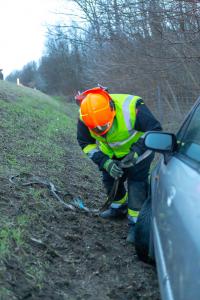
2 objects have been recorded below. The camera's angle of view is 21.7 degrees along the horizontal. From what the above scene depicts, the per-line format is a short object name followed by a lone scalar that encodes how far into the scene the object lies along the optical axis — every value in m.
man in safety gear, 4.85
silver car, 2.17
